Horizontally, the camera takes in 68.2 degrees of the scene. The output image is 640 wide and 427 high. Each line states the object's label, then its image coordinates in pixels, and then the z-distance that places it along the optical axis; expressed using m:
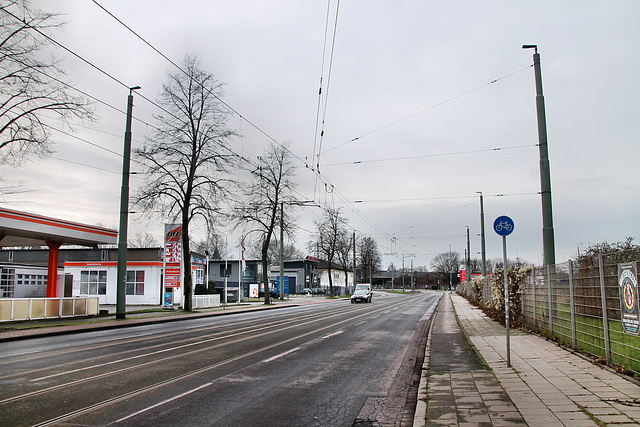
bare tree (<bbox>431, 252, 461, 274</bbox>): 143.38
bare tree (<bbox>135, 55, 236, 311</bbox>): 28.77
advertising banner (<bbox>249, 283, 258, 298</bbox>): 56.84
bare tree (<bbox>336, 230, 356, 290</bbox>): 73.43
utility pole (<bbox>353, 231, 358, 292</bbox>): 72.42
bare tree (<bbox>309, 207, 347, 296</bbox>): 70.50
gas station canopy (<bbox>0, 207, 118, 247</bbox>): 21.14
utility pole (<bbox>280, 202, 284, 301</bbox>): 45.23
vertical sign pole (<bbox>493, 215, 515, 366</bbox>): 10.02
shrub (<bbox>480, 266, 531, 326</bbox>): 17.11
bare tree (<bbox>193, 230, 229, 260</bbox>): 29.55
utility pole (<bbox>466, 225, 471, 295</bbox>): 51.97
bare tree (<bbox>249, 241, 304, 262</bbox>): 105.96
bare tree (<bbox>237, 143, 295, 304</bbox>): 43.12
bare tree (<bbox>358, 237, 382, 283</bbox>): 97.31
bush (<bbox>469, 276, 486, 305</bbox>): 33.18
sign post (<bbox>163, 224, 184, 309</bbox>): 32.34
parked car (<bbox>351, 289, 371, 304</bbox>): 48.31
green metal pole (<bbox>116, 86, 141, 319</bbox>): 22.08
